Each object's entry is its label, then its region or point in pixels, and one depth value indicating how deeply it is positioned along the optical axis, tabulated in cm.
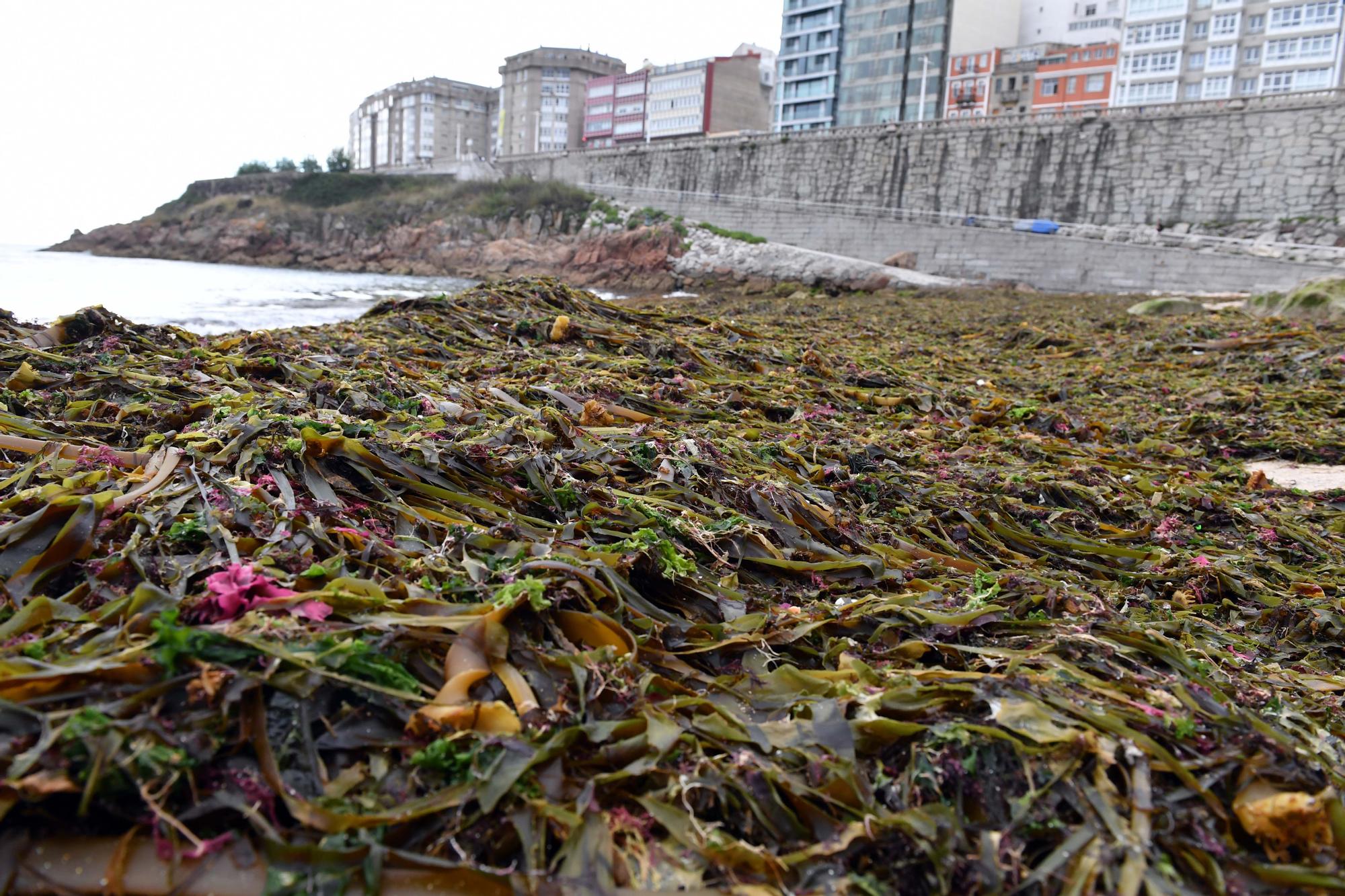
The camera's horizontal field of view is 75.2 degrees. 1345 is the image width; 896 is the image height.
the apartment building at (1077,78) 4569
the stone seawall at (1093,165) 1962
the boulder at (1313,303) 958
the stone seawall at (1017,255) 1761
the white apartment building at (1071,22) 4997
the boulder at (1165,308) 1193
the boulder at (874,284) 1966
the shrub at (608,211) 3219
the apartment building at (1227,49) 4059
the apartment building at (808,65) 5012
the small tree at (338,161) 5366
